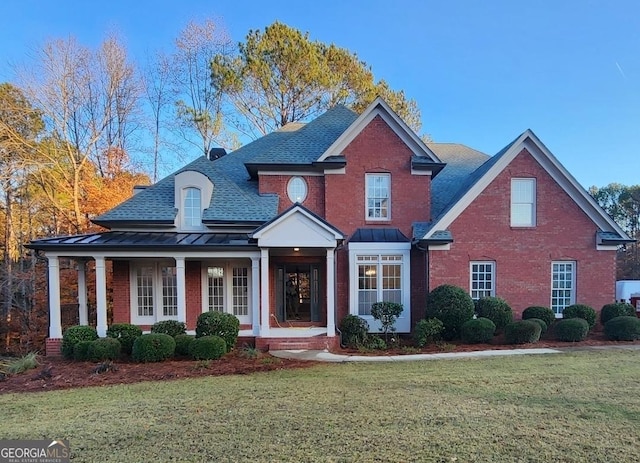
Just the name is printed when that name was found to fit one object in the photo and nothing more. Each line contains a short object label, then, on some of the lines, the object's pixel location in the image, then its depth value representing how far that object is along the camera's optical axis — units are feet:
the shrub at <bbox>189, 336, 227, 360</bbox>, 33.09
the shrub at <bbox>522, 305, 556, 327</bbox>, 42.78
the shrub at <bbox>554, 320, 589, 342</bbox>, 39.04
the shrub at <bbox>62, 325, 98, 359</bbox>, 34.81
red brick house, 45.01
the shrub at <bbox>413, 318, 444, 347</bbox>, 38.37
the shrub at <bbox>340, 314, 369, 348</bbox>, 39.96
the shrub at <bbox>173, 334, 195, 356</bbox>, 34.19
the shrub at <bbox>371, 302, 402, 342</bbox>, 41.42
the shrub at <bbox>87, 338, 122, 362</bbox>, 33.09
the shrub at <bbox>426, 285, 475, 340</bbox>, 40.16
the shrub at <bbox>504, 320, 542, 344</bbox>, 38.37
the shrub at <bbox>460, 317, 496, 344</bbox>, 38.58
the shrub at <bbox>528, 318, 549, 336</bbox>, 39.83
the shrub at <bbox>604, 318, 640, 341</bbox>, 39.52
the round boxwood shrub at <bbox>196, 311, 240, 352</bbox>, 35.68
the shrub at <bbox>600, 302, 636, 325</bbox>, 43.42
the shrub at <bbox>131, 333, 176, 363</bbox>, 32.78
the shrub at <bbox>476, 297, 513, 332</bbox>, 41.14
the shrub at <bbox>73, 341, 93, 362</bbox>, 33.63
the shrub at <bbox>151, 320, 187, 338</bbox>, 36.78
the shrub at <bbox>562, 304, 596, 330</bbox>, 42.70
